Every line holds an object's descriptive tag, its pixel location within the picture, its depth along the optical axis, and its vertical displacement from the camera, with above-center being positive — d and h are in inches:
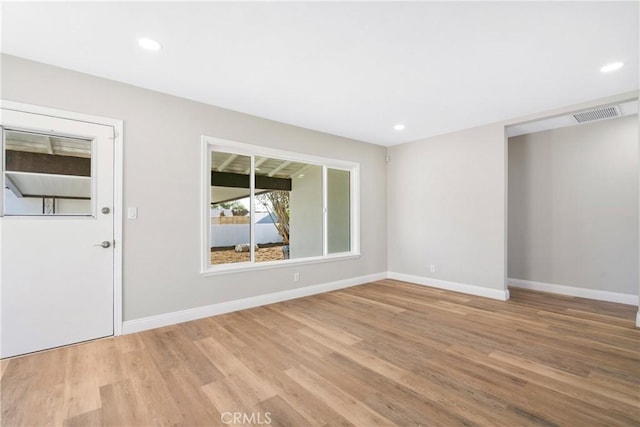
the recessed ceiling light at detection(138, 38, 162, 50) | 90.4 +55.4
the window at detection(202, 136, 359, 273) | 148.3 +5.4
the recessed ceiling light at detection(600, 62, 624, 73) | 105.3 +54.7
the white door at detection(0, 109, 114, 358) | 98.1 -5.5
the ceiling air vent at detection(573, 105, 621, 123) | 144.6 +52.4
